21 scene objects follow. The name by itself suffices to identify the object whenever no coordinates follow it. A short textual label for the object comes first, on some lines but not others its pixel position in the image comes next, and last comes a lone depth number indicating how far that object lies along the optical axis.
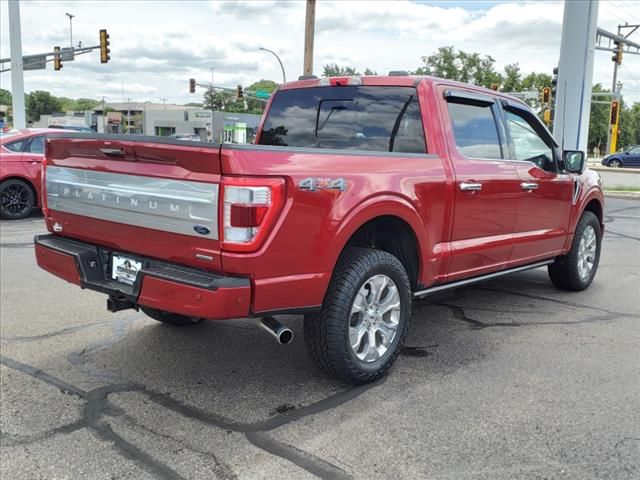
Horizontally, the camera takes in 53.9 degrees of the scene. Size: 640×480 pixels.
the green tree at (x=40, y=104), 144.60
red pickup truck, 3.18
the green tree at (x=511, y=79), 65.06
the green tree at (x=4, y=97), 129.06
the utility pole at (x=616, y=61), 27.55
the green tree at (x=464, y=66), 60.94
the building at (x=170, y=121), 87.12
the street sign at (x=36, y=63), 31.65
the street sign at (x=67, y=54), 31.28
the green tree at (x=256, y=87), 117.44
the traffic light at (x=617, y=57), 28.08
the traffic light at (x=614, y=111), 35.19
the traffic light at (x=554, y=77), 20.63
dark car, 37.22
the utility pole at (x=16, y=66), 21.89
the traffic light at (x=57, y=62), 31.39
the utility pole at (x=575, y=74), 14.34
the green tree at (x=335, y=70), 61.44
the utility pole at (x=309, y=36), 21.38
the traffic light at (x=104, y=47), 29.30
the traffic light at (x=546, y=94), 31.02
